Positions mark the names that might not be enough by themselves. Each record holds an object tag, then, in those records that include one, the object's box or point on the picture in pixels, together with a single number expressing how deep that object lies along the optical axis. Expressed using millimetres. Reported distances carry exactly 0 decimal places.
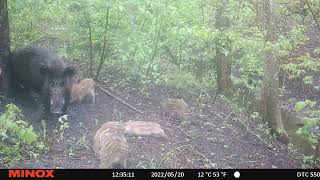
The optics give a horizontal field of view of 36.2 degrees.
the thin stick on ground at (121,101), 10344
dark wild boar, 9672
